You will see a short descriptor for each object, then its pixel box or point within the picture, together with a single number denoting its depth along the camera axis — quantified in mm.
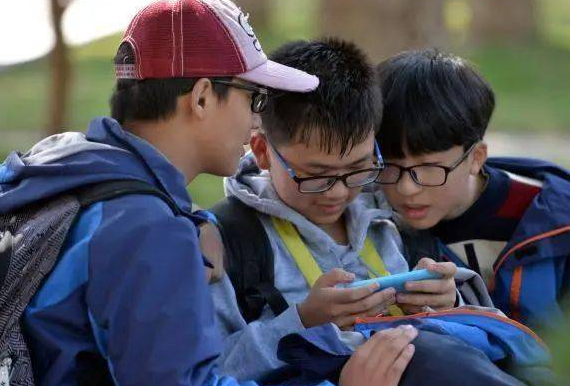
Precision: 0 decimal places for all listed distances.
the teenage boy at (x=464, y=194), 6683
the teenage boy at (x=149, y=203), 4585
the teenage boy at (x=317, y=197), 5782
